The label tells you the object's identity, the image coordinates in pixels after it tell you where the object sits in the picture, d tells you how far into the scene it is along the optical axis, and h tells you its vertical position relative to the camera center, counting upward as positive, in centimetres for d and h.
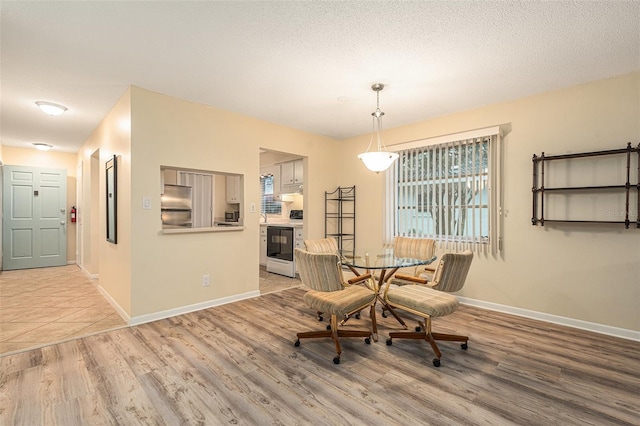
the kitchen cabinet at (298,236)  512 -46
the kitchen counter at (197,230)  328 -25
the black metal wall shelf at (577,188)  270 +23
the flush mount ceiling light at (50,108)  346 +121
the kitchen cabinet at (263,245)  594 -74
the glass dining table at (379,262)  255 -48
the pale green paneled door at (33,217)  575 -18
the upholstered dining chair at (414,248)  329 -45
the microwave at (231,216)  695 -16
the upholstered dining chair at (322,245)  319 -40
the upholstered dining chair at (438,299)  234 -75
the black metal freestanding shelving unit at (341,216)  508 -10
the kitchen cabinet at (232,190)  687 +46
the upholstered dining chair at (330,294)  232 -75
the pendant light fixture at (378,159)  291 +52
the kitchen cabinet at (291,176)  558 +66
